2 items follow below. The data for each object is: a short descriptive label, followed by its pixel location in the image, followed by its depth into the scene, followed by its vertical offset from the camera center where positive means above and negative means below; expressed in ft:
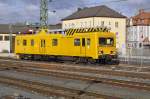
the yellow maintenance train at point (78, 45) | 91.37 +1.36
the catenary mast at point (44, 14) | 135.33 +14.18
